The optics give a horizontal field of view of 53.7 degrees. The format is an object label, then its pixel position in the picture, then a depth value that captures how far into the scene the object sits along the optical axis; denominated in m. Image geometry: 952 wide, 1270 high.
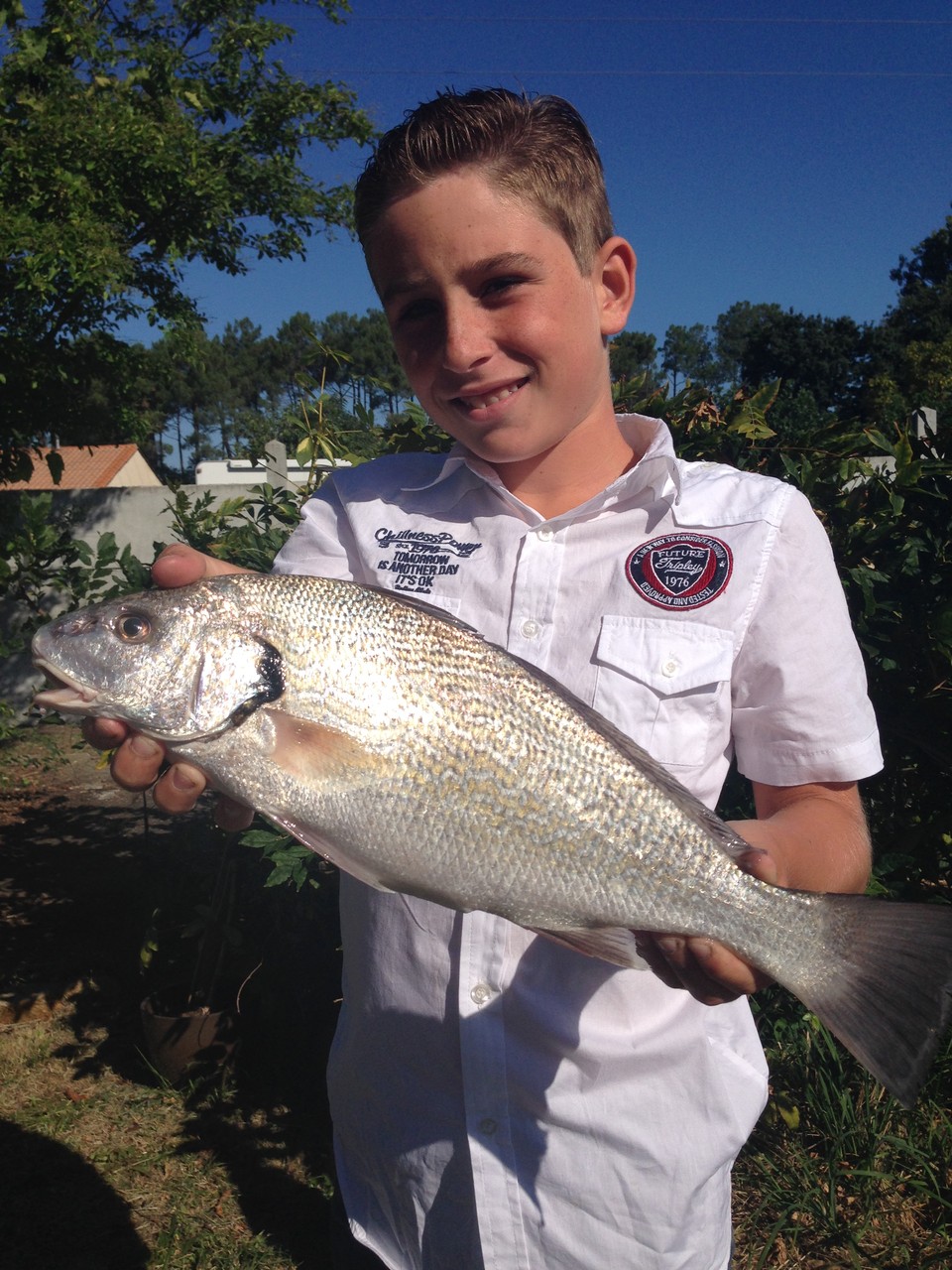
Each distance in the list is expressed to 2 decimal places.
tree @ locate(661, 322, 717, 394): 97.69
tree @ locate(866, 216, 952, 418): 54.00
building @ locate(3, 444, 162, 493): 43.94
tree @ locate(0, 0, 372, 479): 6.89
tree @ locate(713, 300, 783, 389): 101.19
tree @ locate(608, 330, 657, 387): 69.69
